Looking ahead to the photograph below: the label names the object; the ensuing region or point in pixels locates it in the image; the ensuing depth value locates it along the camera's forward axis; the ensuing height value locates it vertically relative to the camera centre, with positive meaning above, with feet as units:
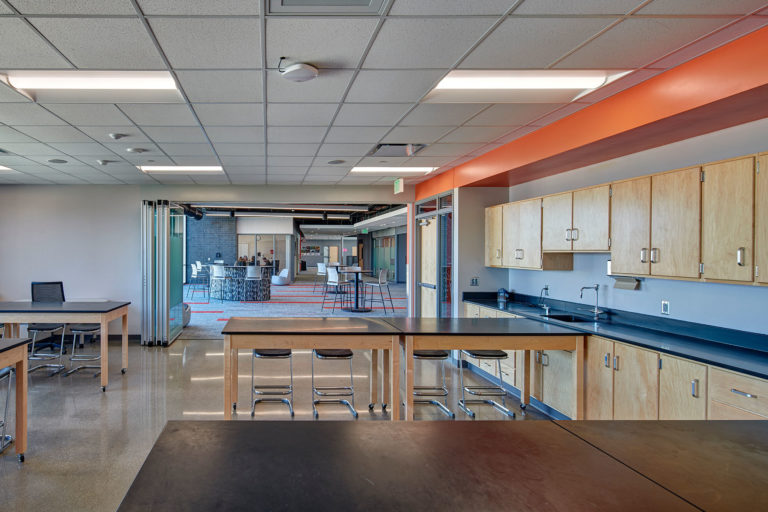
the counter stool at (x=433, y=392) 12.53 -5.03
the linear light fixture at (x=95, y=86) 8.87 +3.91
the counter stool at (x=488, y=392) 12.46 -5.10
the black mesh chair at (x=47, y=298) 16.63 -2.13
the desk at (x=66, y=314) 14.53 -2.36
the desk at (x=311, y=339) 10.77 -2.39
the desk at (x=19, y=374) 9.54 -3.14
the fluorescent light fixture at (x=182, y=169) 18.19 +3.93
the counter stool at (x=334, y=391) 12.44 -5.08
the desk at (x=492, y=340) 10.75 -2.39
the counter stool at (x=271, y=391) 12.36 -5.04
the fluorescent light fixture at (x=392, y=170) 18.54 +3.99
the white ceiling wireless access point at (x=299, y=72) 8.07 +3.74
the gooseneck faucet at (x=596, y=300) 13.12 -1.55
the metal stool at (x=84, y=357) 16.51 -4.69
